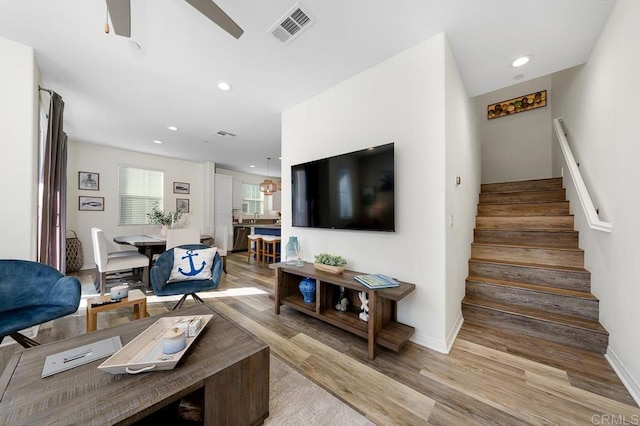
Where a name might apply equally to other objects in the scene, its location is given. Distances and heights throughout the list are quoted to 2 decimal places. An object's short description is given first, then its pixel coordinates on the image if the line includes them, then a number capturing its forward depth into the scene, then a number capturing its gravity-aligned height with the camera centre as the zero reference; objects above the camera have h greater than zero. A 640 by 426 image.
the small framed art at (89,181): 4.71 +0.71
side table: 1.92 -0.78
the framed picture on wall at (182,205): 6.07 +0.27
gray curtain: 2.45 +0.23
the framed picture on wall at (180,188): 6.04 +0.73
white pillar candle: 1.13 -0.63
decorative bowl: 2.29 -0.54
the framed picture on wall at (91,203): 4.72 +0.25
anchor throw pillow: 2.70 -0.59
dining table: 3.67 -0.45
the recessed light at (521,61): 2.22 +1.50
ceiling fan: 1.28 +1.17
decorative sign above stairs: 4.12 +2.06
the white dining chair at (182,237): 3.75 -0.36
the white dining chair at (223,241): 4.52 -0.52
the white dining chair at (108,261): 3.12 -0.67
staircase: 2.08 -0.64
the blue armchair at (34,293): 1.75 -0.63
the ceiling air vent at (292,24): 1.74 +1.52
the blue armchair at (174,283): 2.41 -0.73
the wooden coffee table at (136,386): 0.84 -0.70
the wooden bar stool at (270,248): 4.96 -0.76
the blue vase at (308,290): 2.55 -0.83
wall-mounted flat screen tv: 2.18 +0.25
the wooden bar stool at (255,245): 5.43 -0.73
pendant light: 5.86 +0.71
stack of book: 1.92 -0.58
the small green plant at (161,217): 4.99 -0.04
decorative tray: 1.02 -0.67
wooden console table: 1.87 -0.92
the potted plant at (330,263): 2.31 -0.51
